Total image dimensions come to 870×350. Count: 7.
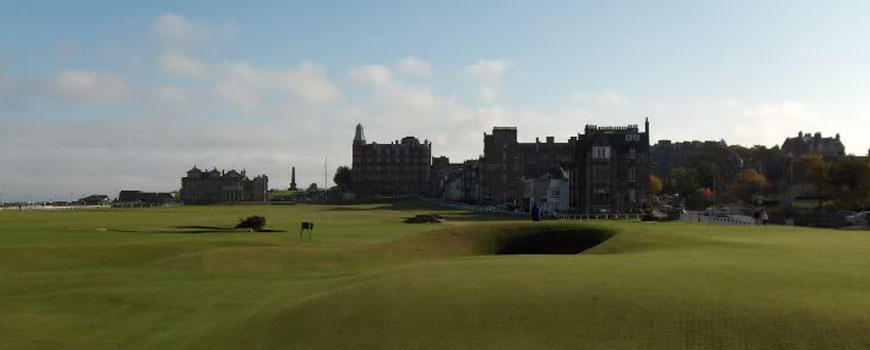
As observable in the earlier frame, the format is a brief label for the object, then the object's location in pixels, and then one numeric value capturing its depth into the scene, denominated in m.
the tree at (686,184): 184.50
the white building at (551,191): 149.38
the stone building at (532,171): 187.12
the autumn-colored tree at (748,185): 181.38
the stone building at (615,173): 128.38
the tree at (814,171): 123.71
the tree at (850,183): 106.25
